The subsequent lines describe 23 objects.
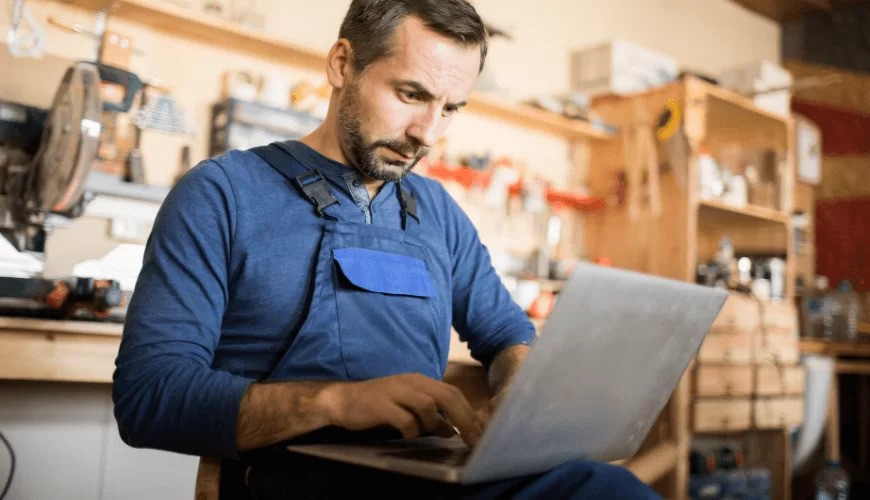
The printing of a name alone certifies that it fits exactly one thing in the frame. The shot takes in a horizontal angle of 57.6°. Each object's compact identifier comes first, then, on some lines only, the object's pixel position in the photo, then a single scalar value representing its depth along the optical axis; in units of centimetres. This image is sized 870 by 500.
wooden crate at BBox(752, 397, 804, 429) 331
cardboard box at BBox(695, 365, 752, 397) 309
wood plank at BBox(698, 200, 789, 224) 346
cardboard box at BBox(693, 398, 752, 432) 311
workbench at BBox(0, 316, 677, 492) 166
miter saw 171
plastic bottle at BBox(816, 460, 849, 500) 365
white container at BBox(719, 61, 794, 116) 382
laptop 75
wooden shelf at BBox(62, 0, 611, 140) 225
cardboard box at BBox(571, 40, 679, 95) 346
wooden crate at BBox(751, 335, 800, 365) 333
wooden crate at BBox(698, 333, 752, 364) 310
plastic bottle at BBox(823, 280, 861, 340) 431
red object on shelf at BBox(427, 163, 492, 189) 298
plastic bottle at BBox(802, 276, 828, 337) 438
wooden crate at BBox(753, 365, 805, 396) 331
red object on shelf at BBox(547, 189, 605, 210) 342
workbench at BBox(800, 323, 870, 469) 389
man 93
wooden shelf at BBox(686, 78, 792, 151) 343
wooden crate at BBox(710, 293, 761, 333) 316
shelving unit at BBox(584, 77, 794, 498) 322
